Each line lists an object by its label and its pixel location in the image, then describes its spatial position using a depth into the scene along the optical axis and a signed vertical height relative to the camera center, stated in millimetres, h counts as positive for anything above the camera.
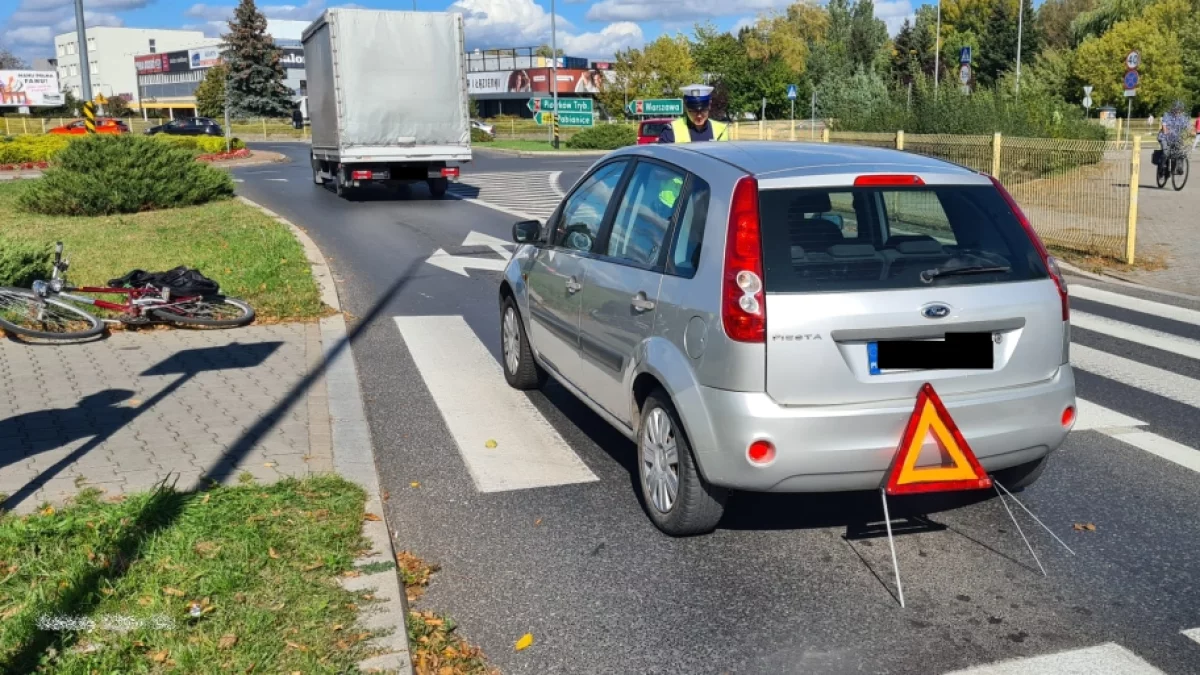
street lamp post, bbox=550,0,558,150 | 53500 +4635
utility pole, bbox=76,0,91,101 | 23008 +1494
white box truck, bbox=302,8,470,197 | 22219 +698
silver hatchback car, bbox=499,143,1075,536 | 4246 -795
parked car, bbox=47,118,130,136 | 38475 +423
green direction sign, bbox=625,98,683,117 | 48750 +716
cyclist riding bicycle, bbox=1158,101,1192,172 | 21822 -452
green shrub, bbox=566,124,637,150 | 50562 -627
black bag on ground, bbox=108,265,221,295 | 9406 -1228
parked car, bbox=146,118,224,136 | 58222 +341
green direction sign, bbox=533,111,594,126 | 52812 +281
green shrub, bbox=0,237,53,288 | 9789 -1096
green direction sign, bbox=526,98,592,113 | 52812 +952
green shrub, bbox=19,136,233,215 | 19031 -752
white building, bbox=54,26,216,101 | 138750 +10530
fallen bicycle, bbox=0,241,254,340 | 8805 -1359
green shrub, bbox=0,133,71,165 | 36438 -375
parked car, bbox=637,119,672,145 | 39006 -187
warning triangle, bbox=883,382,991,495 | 4250 -1304
